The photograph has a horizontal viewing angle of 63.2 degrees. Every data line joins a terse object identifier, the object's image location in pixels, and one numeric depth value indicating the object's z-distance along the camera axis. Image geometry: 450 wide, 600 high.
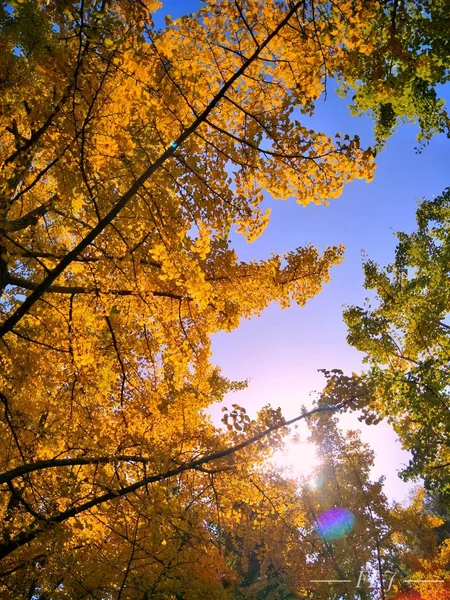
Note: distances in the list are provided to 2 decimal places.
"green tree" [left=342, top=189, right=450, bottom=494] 7.19
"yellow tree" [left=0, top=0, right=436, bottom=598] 2.48
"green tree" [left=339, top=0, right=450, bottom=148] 2.62
